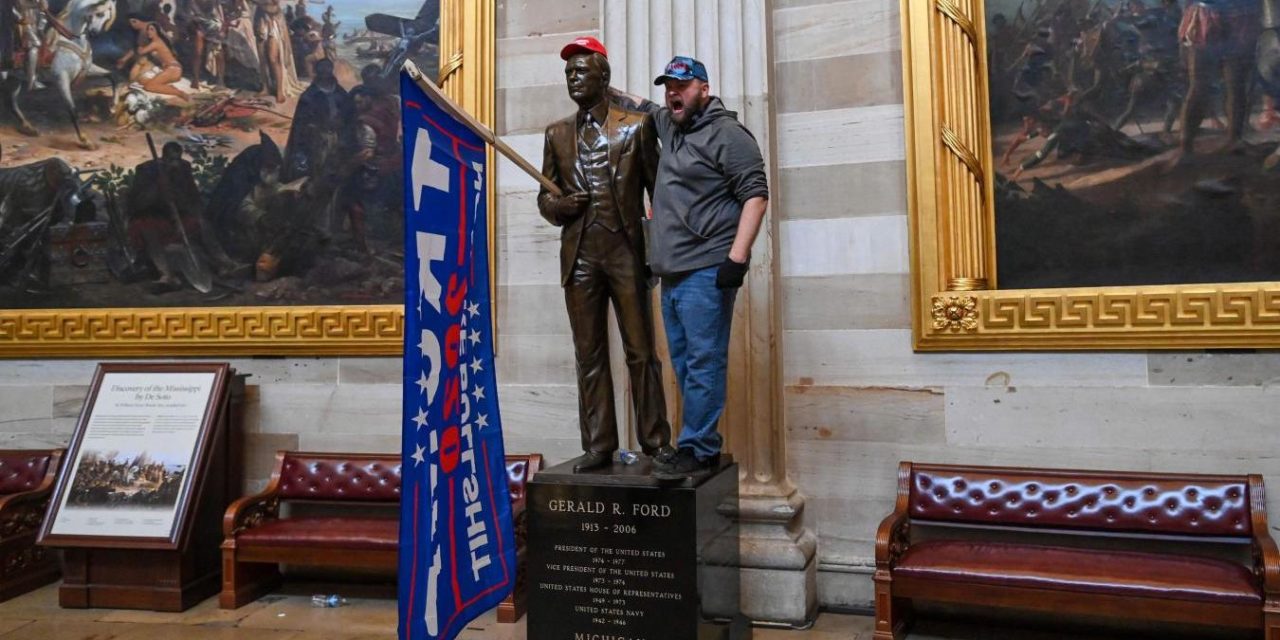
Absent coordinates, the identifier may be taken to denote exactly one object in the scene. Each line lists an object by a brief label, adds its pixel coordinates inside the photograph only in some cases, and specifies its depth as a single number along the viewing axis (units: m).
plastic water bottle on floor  5.35
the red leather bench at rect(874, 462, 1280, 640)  3.88
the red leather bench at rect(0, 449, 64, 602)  5.58
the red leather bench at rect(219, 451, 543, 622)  5.10
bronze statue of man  3.96
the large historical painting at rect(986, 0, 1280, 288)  4.55
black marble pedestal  3.54
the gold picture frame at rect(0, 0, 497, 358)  5.78
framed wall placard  5.25
